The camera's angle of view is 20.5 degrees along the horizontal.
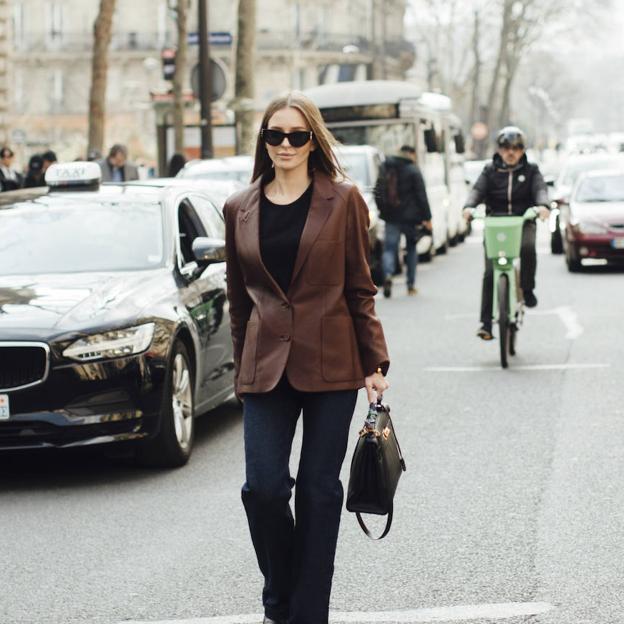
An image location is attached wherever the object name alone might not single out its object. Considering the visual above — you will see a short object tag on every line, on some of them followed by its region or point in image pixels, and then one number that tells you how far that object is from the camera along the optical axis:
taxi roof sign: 10.63
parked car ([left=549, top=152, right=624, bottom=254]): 28.62
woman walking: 5.14
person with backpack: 20.58
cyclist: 13.23
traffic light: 31.81
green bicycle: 13.16
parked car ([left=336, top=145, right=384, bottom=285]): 22.25
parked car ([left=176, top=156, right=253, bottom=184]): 21.20
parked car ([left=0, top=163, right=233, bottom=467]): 8.47
